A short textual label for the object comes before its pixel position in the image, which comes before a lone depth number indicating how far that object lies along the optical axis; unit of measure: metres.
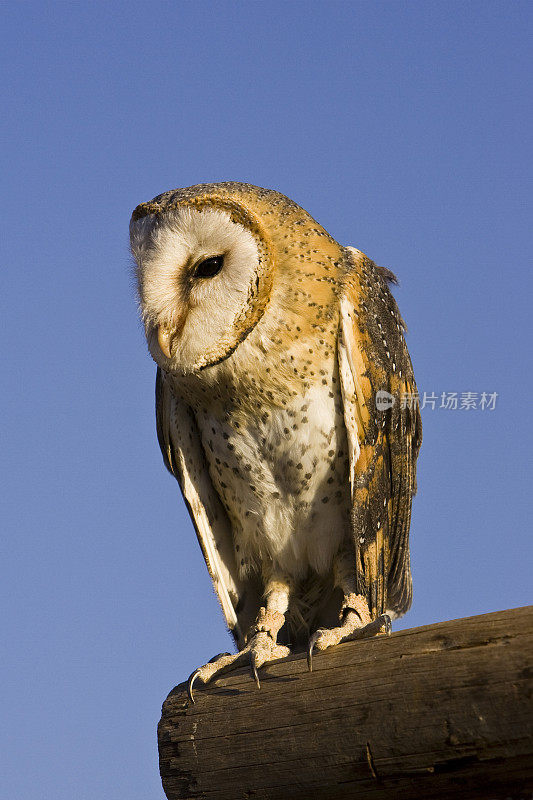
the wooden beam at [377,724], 4.26
